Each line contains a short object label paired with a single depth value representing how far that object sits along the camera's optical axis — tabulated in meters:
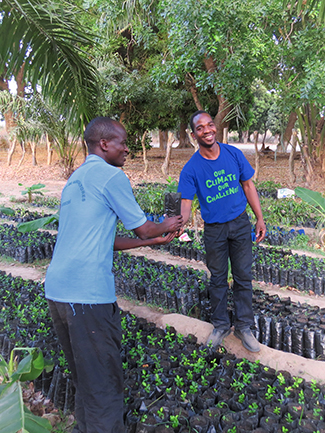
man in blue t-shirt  2.77
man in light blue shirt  1.68
